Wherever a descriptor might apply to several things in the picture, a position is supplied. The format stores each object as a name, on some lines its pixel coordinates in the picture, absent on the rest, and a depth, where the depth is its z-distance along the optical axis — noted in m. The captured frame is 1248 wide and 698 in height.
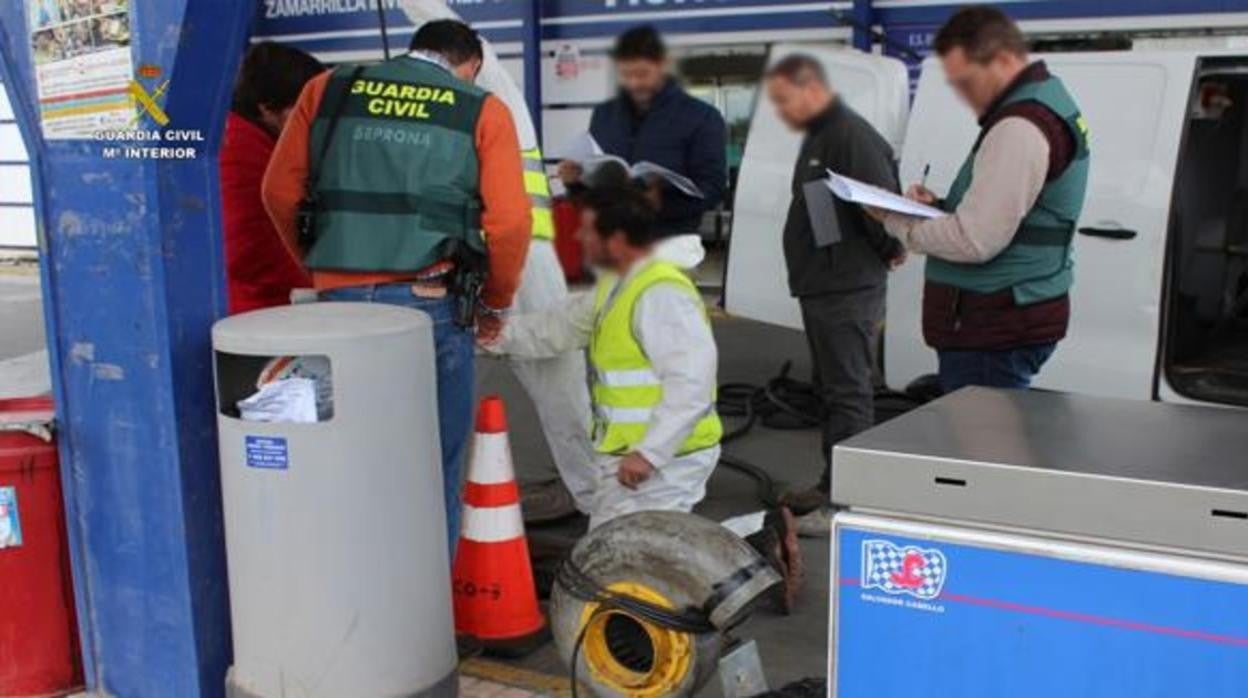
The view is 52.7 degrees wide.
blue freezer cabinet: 1.60
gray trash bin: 2.72
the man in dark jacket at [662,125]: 4.91
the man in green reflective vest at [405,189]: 3.39
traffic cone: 3.57
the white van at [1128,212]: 5.04
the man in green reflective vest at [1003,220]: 3.18
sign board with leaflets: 2.81
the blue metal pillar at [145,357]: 2.88
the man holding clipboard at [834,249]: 4.49
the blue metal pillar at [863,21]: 8.76
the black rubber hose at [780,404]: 6.32
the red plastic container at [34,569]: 3.15
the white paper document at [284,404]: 2.72
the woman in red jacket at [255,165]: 3.94
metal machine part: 2.56
